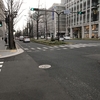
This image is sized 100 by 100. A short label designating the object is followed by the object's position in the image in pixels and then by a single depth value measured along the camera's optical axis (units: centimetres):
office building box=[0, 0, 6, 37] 4727
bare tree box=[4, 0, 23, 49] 1378
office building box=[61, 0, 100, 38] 4377
